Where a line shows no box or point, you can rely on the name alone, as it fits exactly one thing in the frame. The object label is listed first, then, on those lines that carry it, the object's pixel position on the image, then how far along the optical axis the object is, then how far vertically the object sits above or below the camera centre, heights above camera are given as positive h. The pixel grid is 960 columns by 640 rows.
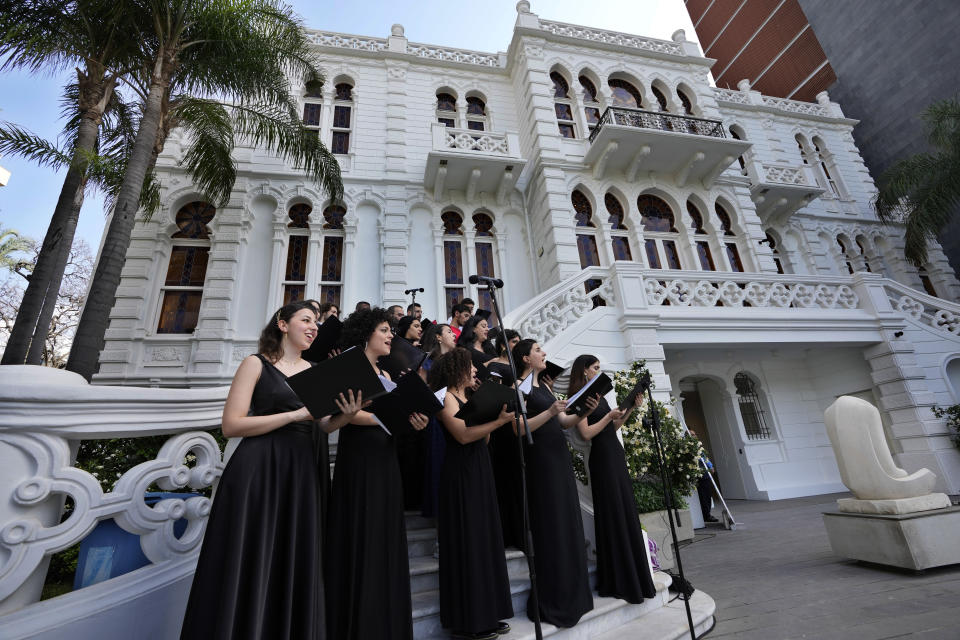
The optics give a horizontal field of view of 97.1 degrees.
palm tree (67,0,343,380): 6.41 +7.58
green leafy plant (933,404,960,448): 9.14 +0.61
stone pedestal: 3.94 -0.81
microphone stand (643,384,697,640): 2.68 -0.10
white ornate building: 9.16 +6.17
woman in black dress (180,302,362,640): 1.75 -0.15
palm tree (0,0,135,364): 6.43 +6.85
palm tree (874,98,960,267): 12.20 +7.49
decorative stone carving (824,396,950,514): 4.25 -0.20
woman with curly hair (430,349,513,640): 2.54 -0.36
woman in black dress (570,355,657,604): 3.29 -0.39
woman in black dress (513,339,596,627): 2.87 -0.33
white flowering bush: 5.72 +0.09
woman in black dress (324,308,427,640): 2.23 -0.29
